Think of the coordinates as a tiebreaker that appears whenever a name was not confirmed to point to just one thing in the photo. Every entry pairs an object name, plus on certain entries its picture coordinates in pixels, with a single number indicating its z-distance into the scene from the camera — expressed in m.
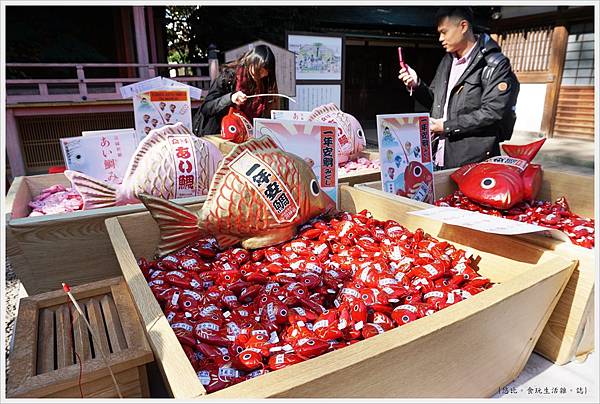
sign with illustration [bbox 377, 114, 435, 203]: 2.01
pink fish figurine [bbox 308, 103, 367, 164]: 2.97
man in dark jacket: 2.28
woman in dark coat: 2.67
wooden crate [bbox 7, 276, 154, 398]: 0.92
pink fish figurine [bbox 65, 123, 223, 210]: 1.89
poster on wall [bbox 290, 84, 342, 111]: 6.34
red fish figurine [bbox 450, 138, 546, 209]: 2.01
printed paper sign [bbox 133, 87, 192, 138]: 2.64
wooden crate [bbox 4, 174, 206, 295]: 1.60
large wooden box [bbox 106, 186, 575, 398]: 0.75
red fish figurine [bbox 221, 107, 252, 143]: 2.88
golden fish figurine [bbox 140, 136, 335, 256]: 1.59
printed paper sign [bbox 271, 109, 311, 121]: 2.60
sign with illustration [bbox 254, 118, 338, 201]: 1.97
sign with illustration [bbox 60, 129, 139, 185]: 2.26
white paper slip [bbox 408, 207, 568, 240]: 1.23
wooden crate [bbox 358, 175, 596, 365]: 1.18
